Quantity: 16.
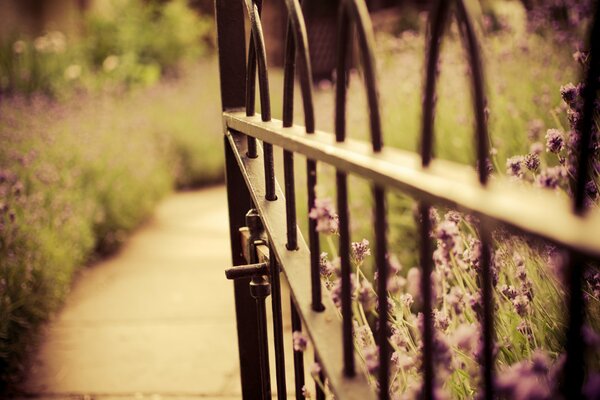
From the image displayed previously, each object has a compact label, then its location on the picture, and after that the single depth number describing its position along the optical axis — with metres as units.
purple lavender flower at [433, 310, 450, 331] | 1.40
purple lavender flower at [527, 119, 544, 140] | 2.46
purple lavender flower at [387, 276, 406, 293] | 1.09
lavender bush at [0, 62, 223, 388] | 3.06
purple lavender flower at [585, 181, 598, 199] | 1.34
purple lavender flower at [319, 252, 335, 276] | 1.36
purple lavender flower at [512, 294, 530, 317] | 1.33
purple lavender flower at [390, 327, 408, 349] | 1.40
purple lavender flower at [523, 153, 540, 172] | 1.43
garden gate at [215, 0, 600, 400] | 0.63
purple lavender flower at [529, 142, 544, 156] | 1.67
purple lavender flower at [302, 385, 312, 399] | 1.35
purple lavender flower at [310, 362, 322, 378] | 1.15
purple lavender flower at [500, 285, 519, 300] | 1.42
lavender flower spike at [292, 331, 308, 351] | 1.21
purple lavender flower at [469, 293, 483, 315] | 1.33
